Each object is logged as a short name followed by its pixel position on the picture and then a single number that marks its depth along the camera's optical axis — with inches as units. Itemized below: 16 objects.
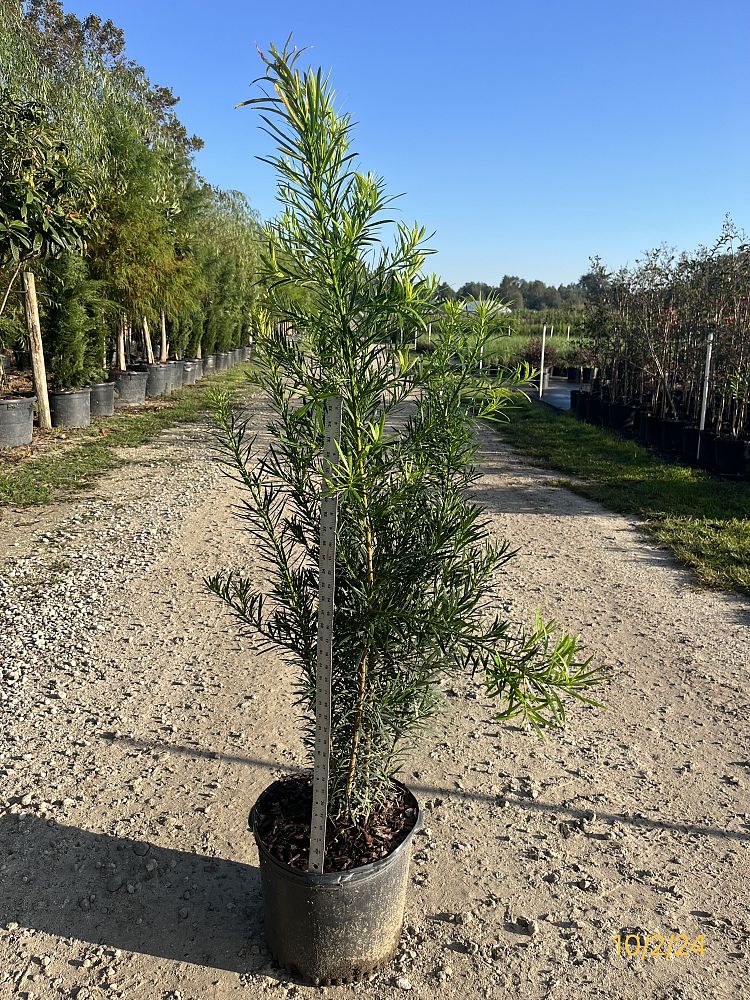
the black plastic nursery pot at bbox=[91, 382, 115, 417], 484.4
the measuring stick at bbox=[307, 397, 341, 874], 71.6
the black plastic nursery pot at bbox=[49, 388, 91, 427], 438.3
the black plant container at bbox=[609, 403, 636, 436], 505.1
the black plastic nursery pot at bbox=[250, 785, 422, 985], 81.9
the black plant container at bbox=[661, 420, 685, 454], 415.8
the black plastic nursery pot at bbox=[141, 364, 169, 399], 617.0
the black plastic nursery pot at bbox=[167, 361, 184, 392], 665.0
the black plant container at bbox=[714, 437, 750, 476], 352.5
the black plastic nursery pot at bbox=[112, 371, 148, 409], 551.0
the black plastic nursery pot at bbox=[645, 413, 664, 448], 442.4
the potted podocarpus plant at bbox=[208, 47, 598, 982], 69.5
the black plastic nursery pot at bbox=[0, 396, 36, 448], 359.6
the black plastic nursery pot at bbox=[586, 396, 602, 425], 558.6
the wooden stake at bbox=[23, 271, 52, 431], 395.2
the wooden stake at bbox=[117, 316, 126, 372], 569.7
